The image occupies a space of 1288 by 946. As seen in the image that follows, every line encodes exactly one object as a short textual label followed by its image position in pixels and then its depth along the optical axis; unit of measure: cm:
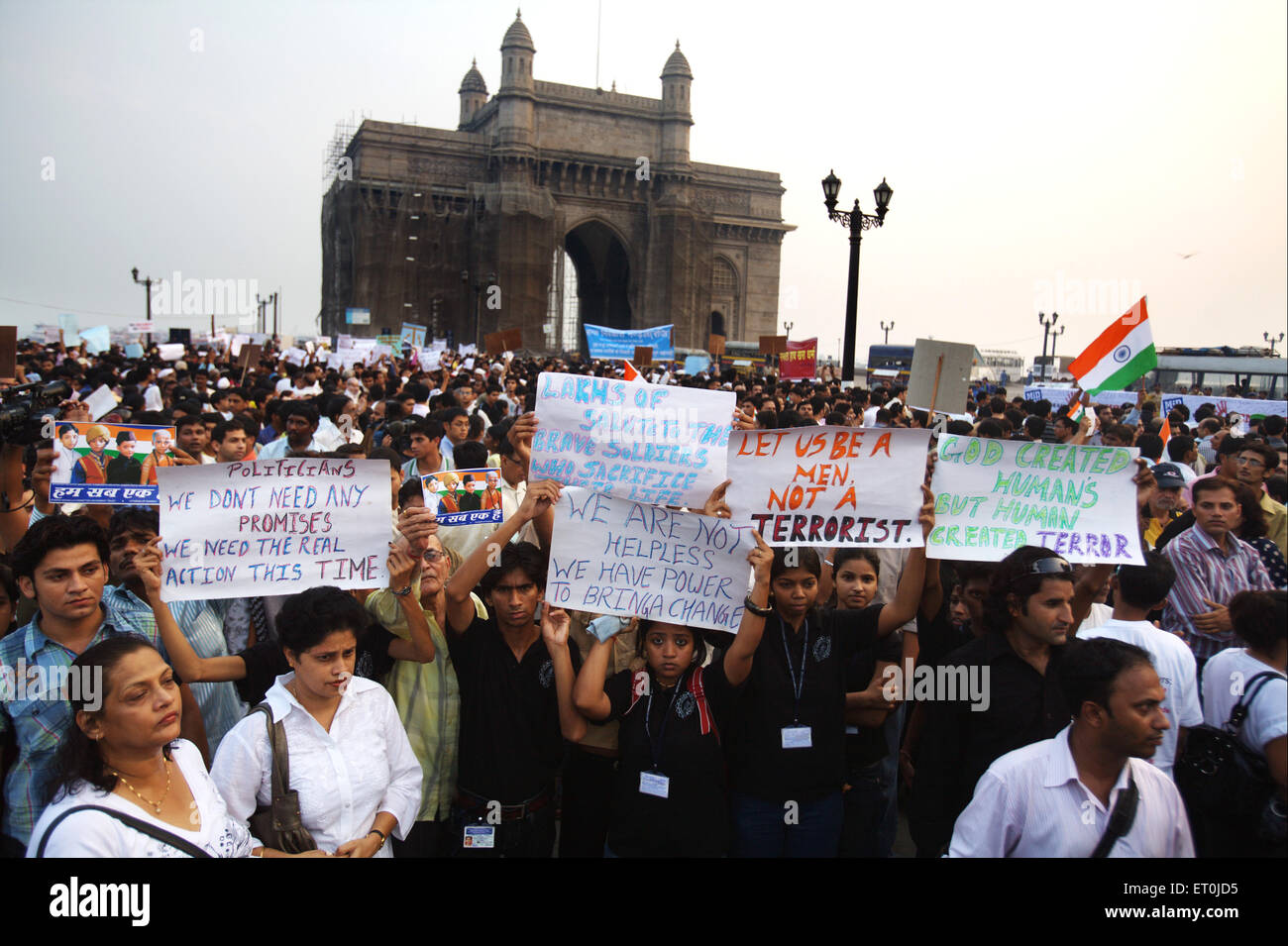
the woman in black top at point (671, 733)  360
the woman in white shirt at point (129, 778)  250
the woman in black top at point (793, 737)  378
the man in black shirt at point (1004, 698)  343
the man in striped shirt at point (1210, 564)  515
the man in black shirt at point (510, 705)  379
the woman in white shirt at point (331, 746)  314
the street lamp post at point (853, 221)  1442
